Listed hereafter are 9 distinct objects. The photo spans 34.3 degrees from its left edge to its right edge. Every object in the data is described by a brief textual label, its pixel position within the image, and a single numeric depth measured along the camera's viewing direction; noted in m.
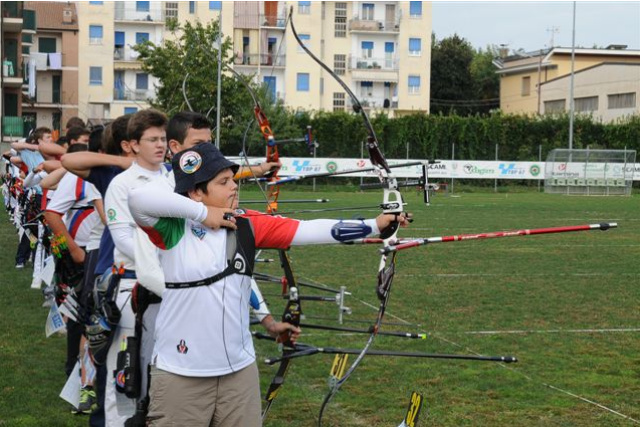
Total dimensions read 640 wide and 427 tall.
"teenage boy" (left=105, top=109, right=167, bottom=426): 5.27
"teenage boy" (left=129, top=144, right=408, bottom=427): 4.06
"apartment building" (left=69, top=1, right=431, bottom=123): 69.38
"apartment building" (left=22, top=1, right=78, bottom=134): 71.06
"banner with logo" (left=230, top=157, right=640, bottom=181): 46.47
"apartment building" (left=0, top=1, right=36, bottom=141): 51.19
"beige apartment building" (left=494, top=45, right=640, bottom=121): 67.81
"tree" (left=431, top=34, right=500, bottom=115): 88.31
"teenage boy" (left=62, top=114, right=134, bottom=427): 5.62
